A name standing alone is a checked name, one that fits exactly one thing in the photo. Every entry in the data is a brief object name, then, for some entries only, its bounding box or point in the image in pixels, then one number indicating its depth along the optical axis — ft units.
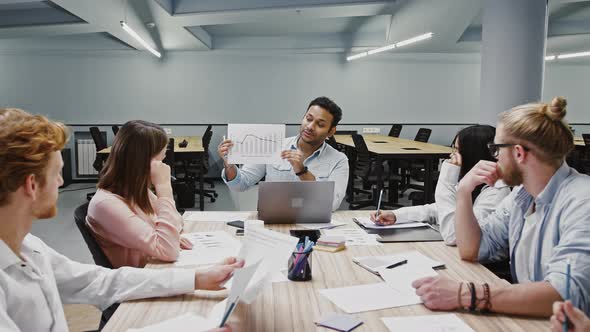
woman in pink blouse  6.03
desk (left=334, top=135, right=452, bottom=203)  19.22
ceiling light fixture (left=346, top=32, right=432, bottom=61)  20.87
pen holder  5.31
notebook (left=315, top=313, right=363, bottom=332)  4.16
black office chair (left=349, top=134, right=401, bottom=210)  20.30
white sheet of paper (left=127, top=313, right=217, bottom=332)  4.14
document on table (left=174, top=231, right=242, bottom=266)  6.14
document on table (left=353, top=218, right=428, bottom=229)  7.80
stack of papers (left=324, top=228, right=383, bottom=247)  6.92
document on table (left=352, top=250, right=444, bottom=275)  5.80
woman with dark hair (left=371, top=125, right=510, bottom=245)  7.04
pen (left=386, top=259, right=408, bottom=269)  5.78
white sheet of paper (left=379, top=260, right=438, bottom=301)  5.14
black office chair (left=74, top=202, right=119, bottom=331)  6.01
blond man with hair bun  4.52
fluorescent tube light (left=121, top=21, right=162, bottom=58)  19.16
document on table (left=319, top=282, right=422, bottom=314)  4.68
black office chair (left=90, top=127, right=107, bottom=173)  24.67
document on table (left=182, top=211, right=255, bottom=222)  8.46
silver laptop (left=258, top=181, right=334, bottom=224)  7.58
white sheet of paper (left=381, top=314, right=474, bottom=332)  4.22
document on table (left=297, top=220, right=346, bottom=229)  7.80
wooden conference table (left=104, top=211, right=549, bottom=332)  4.31
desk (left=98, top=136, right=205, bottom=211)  20.94
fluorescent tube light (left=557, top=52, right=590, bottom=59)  22.46
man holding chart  10.02
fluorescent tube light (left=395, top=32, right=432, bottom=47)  20.61
